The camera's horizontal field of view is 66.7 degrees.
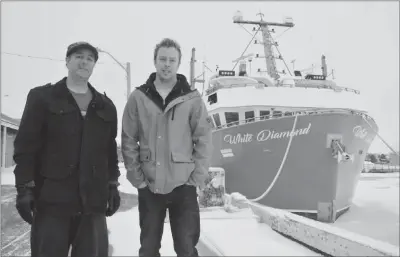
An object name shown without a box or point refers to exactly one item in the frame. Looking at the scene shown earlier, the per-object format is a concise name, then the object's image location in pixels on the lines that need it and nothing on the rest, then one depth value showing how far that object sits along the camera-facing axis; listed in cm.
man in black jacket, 164
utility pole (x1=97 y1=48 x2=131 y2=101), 1191
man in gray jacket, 195
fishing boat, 875
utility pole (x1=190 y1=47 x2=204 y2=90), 1482
